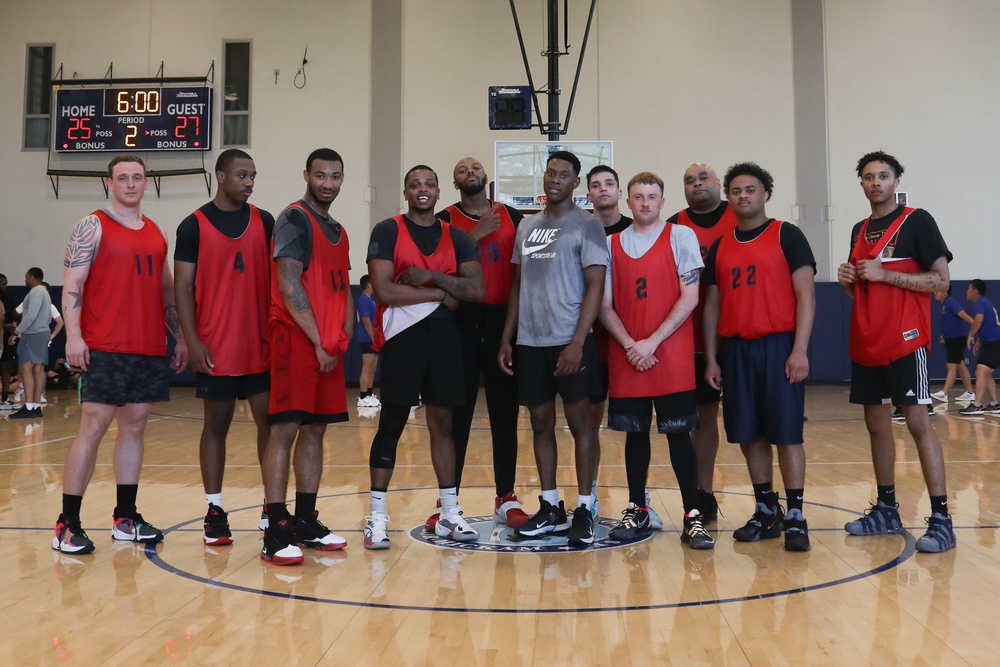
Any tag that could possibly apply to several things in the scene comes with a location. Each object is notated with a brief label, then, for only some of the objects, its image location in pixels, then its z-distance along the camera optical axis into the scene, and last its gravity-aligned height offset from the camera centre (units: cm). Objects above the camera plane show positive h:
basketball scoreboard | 1492 +421
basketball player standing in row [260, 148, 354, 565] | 389 +7
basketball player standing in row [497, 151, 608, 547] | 413 +17
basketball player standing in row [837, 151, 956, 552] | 413 +20
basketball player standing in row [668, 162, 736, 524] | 457 +58
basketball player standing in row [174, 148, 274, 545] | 411 +28
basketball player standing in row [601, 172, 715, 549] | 410 +11
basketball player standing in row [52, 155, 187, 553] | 404 +13
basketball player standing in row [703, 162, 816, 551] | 405 +12
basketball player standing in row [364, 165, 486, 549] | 414 +15
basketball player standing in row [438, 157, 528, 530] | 454 +17
